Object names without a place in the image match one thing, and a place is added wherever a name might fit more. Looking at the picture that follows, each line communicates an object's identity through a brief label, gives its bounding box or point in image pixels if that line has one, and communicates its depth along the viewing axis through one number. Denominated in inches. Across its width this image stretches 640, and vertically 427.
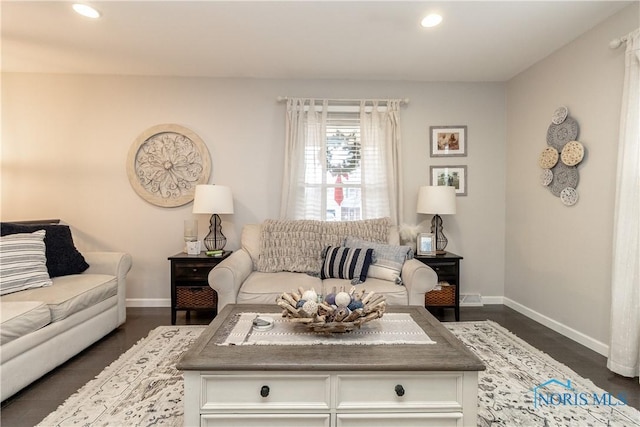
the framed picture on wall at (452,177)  155.3
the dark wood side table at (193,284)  127.0
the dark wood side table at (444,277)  131.3
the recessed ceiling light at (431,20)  99.3
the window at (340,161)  149.3
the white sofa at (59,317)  76.4
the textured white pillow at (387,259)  114.1
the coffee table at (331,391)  54.4
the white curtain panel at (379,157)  150.3
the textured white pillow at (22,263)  93.7
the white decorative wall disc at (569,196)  112.7
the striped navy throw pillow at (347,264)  114.9
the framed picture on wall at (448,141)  154.6
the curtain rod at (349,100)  149.8
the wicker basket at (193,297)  127.5
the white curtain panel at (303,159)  148.7
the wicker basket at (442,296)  132.5
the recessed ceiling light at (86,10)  95.0
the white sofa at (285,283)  104.1
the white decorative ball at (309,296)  68.8
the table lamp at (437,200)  137.2
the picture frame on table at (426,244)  137.6
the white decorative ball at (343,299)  66.3
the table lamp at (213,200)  131.7
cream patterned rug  70.3
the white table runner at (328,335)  62.9
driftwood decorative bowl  63.8
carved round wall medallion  149.3
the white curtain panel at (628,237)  85.9
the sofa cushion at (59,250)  108.9
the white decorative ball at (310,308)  64.4
